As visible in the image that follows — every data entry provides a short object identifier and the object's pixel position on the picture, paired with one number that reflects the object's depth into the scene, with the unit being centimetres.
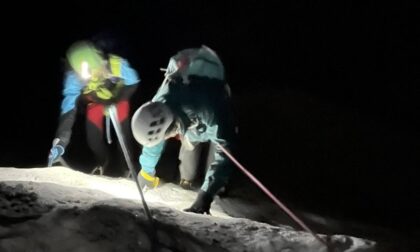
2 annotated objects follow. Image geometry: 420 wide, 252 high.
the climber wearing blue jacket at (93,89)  504
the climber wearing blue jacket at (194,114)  434
